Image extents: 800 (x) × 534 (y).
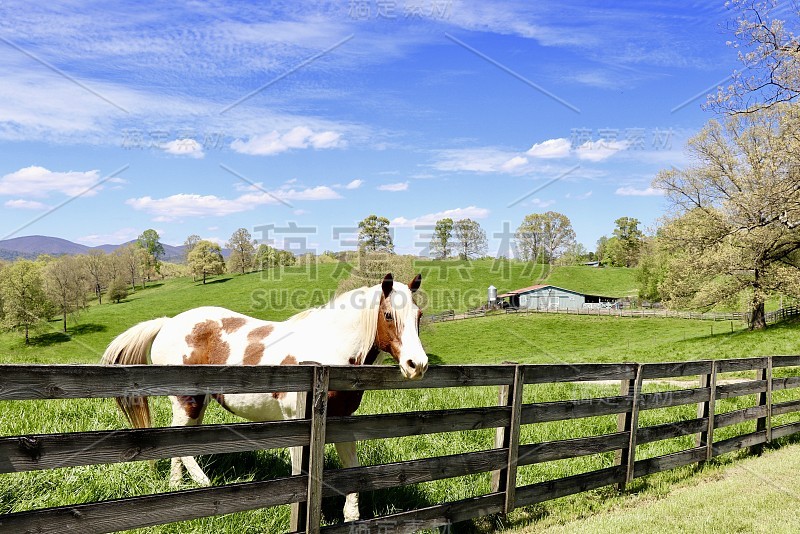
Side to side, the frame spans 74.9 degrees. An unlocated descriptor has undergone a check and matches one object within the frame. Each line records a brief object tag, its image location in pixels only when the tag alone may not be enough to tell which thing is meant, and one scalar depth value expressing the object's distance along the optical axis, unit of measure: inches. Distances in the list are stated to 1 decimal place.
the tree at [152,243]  5202.3
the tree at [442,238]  4094.5
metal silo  2842.5
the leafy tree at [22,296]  2215.8
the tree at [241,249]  3926.2
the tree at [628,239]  4042.8
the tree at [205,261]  3555.6
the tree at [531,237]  3666.3
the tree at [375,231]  2400.5
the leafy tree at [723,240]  1170.0
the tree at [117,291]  3120.1
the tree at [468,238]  4145.2
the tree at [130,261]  3506.4
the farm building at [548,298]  2864.2
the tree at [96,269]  3021.7
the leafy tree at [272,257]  3654.0
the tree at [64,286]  2406.5
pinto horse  184.5
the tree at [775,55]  535.2
